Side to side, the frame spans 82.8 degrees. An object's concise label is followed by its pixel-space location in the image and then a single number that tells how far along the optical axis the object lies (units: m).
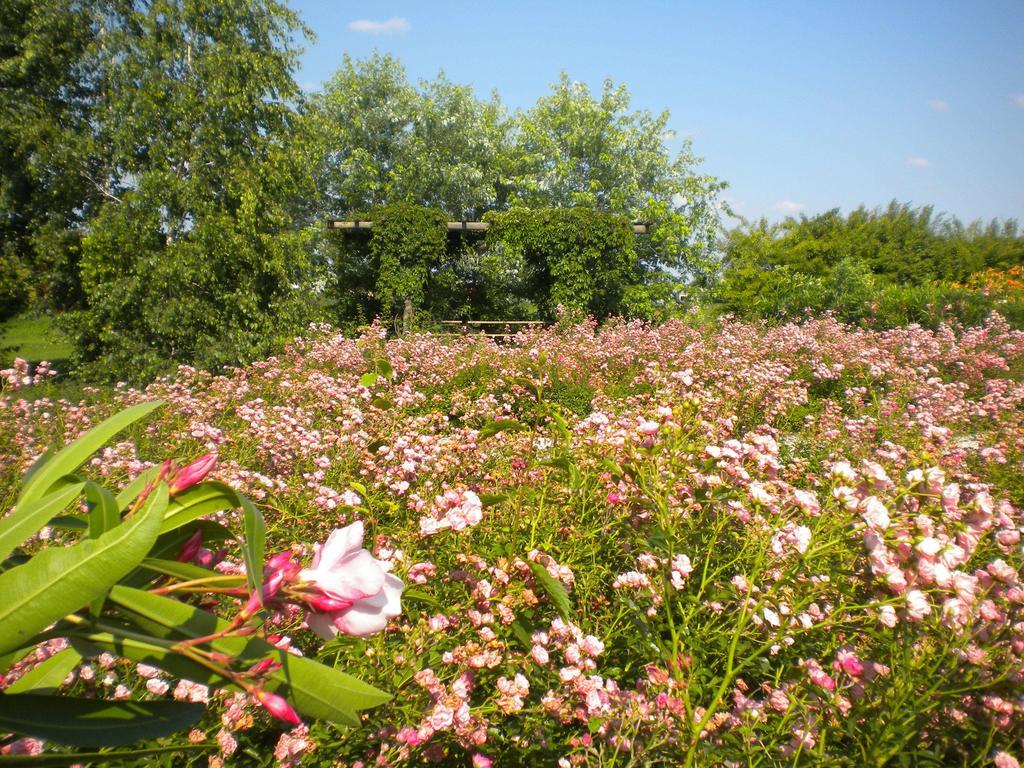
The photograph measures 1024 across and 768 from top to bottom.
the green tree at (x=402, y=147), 17.41
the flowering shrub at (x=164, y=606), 0.52
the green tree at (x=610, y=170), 17.08
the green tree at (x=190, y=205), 7.51
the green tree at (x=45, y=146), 8.15
